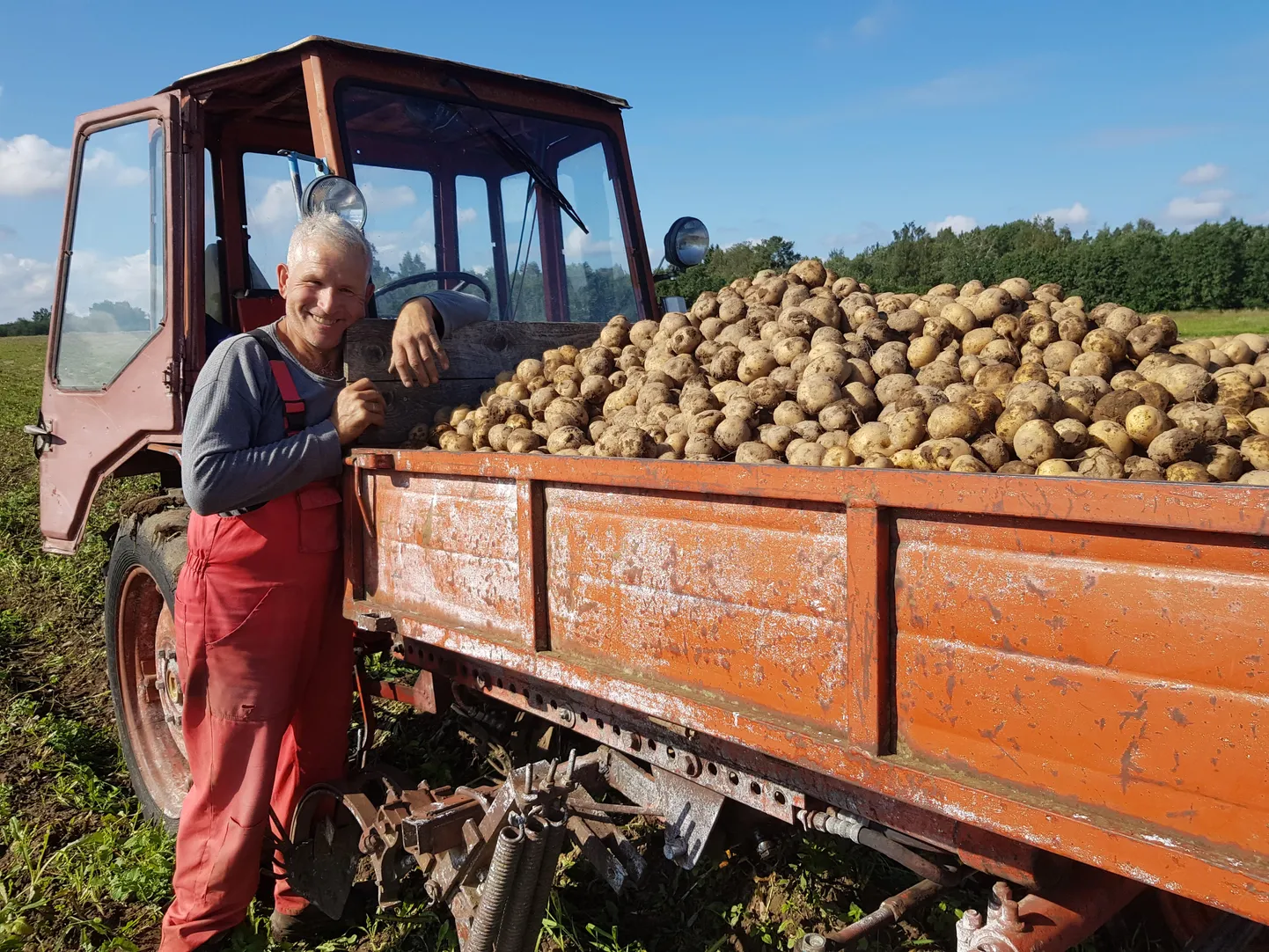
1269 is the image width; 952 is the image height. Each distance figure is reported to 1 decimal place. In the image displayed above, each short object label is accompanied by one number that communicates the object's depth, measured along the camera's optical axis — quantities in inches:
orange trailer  52.6
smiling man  112.5
